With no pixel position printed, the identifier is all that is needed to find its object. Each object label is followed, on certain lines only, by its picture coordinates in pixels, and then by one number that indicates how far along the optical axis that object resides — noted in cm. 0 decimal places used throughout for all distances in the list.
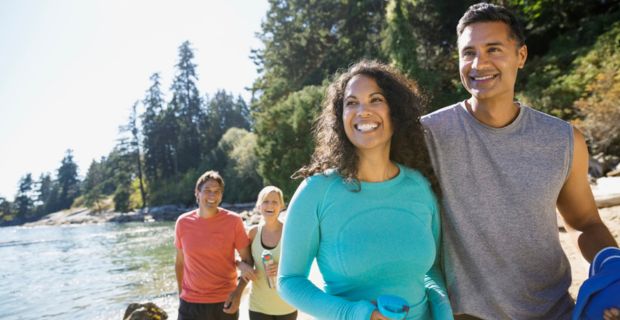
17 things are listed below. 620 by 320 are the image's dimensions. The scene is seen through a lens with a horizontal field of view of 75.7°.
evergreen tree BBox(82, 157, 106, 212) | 6347
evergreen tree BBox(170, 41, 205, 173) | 5850
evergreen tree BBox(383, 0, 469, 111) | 1822
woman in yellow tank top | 376
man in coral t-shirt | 401
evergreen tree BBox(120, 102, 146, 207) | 5988
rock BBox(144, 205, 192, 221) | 4599
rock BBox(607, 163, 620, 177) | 778
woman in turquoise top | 144
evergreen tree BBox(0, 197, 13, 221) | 7372
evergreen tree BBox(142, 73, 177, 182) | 5931
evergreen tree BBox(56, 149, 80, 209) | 7928
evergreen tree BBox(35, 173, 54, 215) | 7756
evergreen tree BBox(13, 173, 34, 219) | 7638
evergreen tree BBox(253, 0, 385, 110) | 2673
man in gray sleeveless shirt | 160
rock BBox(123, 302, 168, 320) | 702
